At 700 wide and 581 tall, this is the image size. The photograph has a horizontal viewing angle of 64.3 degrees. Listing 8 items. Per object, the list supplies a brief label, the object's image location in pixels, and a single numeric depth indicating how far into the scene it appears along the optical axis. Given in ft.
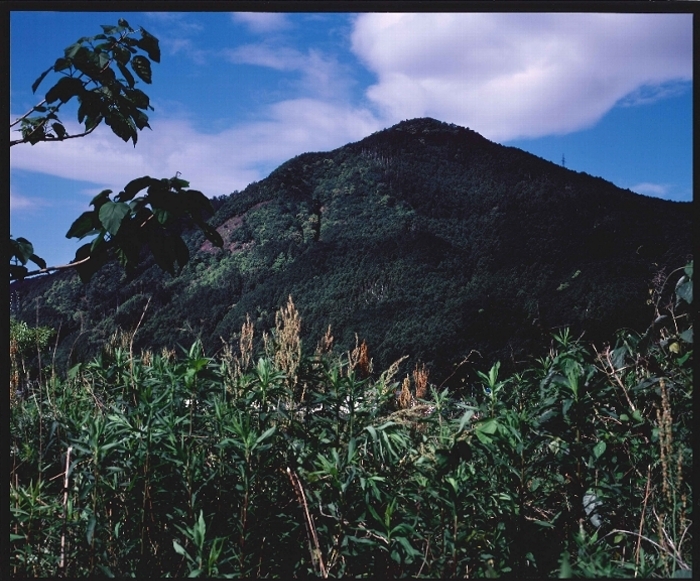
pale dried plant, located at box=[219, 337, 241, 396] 7.89
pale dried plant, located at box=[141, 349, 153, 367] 9.56
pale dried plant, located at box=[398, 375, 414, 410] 9.54
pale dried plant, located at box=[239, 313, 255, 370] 8.36
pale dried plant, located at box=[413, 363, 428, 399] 10.14
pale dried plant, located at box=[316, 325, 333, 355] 7.97
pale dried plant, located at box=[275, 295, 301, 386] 7.57
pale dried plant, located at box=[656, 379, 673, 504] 5.93
